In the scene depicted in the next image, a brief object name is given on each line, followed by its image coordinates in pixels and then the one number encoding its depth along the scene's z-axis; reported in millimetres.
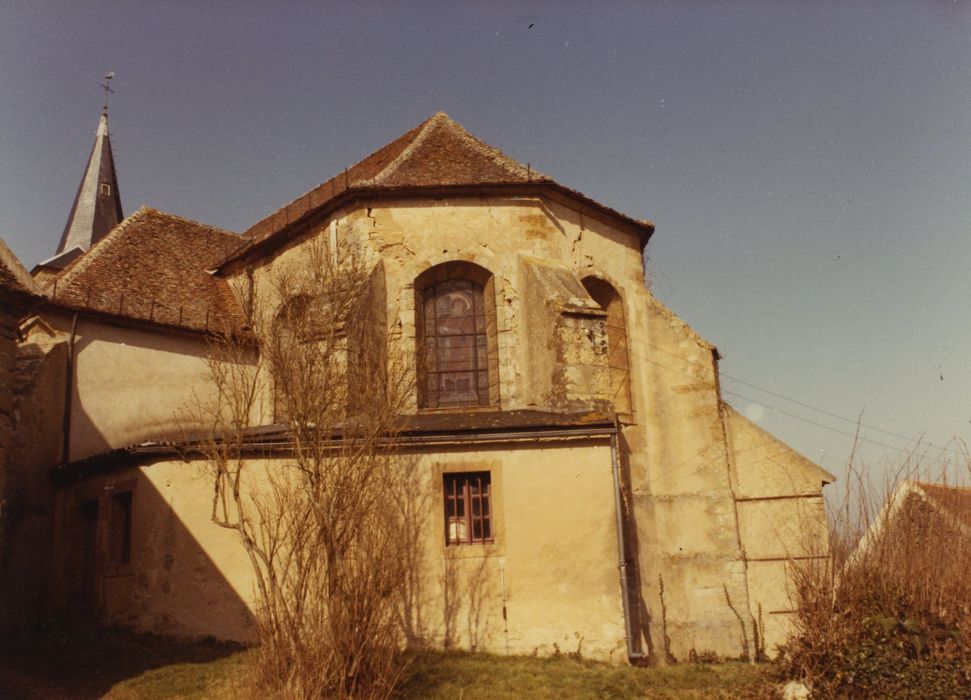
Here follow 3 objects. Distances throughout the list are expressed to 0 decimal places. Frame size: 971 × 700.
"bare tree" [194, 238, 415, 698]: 8859
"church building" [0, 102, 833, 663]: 11578
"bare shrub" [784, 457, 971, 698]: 8469
